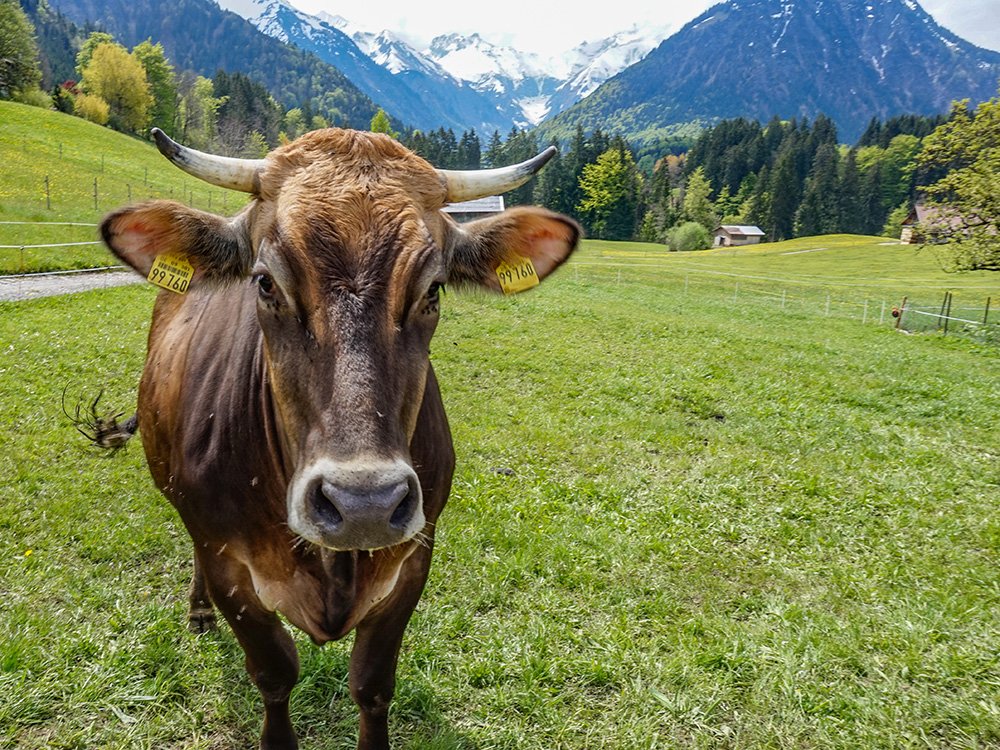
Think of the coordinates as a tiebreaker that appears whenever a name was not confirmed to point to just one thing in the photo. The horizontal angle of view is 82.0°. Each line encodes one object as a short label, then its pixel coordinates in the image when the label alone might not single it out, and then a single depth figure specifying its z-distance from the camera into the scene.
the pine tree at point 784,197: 91.94
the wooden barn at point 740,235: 91.56
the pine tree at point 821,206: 90.88
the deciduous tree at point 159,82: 71.94
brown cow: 1.79
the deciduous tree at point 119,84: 65.06
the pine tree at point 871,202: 94.50
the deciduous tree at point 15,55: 57.00
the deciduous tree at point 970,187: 21.50
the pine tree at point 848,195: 91.25
